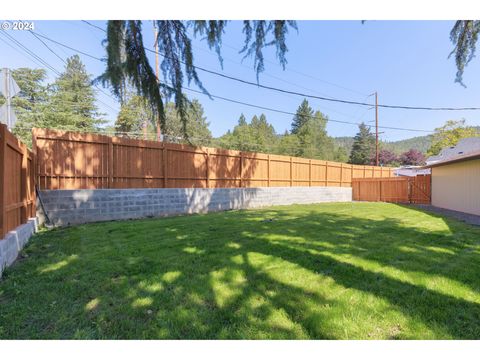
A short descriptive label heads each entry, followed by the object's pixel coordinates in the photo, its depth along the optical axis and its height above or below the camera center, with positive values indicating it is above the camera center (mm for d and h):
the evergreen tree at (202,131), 37875 +6933
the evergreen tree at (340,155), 46931 +3439
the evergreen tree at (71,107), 24062 +7199
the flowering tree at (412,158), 42375 +2496
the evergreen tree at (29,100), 22172 +7276
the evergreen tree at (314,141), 43750 +5843
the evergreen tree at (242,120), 52488 +11457
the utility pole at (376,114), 24747 +5909
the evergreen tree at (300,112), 48503 +11731
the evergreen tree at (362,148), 46438 +4775
